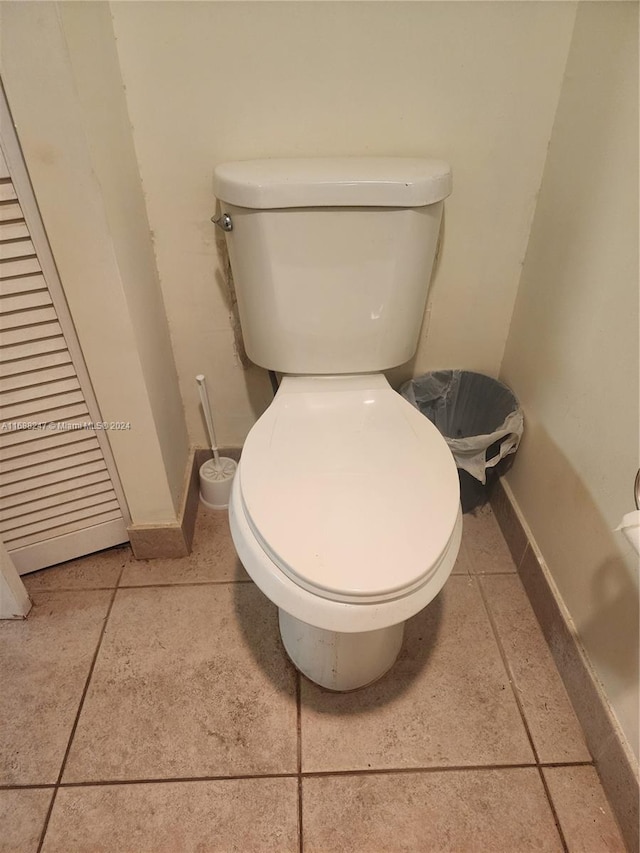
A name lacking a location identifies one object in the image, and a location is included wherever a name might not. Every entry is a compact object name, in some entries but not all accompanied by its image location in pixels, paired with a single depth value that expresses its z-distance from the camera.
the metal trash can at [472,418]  1.16
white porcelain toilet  0.72
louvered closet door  0.84
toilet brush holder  1.35
